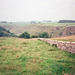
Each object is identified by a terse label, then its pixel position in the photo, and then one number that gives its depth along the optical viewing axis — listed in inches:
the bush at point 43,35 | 2115.2
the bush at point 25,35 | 2024.6
